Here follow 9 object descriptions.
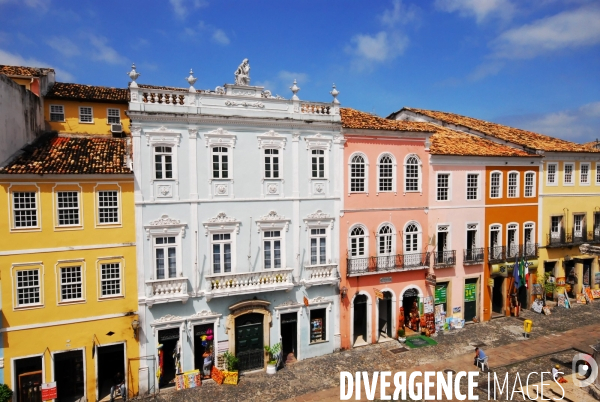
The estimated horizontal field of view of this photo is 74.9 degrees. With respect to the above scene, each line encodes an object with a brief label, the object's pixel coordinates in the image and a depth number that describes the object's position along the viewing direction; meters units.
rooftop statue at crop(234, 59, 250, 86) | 20.59
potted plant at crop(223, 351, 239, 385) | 19.03
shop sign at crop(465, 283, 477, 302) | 26.33
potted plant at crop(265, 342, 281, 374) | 20.08
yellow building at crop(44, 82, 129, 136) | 22.19
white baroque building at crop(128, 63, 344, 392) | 18.59
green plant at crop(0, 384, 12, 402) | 15.84
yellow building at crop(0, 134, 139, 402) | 16.50
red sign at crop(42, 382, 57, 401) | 16.48
